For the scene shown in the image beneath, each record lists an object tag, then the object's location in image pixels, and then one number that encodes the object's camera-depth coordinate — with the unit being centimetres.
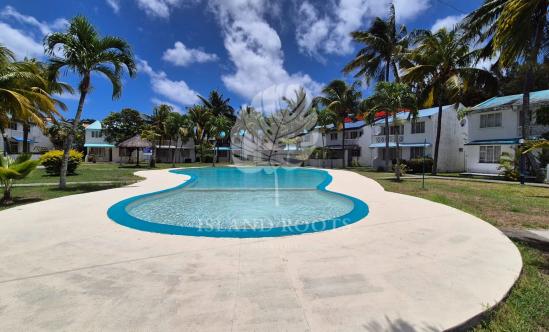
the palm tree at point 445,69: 1976
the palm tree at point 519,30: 402
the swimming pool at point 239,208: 575
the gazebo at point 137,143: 2972
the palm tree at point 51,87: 1096
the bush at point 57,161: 1700
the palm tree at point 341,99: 3073
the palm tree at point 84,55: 1059
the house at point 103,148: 4084
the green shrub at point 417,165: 2341
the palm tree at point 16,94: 896
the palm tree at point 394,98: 1903
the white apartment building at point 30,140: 3366
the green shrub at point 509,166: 1701
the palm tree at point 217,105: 4469
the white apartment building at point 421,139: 2569
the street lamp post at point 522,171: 1495
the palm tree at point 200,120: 3709
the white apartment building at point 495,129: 1878
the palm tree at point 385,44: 2583
